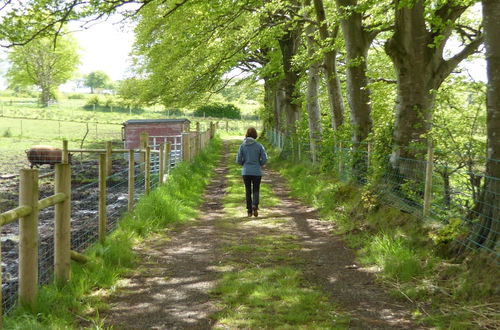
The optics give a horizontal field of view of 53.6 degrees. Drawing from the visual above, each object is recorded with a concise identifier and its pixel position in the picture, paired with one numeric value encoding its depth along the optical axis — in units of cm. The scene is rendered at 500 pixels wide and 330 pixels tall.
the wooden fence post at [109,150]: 1384
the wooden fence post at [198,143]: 1994
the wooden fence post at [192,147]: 1733
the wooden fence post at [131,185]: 845
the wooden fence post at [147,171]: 970
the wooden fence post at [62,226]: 488
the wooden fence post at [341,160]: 1230
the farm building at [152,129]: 2117
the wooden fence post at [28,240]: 420
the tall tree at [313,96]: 1611
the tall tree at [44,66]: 6806
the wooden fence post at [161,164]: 1105
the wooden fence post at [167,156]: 1267
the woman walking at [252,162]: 962
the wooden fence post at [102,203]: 649
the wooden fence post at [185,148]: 1616
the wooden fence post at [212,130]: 3588
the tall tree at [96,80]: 15088
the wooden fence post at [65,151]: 1336
